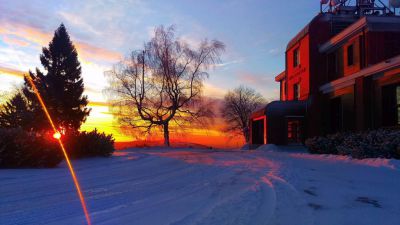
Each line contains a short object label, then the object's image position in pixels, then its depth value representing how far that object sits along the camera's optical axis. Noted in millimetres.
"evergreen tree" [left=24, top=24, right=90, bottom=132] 40906
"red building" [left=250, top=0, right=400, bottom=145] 21547
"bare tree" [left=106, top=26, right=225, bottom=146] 37125
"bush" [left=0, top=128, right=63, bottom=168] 11727
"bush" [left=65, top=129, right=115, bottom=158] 14633
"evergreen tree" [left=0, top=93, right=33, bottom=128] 37375
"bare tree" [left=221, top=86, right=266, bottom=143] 60625
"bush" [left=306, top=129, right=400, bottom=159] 13297
